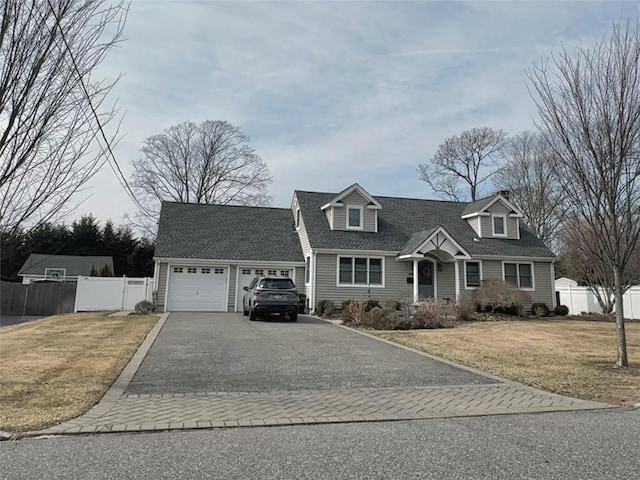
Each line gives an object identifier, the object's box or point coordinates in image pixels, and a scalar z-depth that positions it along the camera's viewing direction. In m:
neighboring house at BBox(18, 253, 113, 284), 39.25
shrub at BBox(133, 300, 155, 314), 20.52
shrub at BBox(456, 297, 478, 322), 19.59
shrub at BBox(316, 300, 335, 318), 20.44
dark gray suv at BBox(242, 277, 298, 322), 17.52
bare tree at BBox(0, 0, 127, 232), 5.61
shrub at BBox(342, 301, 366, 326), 17.39
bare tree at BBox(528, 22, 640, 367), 8.86
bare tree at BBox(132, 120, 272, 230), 39.94
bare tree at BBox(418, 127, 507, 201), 38.84
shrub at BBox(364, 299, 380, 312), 20.21
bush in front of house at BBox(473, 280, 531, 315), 21.16
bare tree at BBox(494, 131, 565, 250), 34.75
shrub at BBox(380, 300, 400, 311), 17.97
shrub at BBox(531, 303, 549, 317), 23.22
